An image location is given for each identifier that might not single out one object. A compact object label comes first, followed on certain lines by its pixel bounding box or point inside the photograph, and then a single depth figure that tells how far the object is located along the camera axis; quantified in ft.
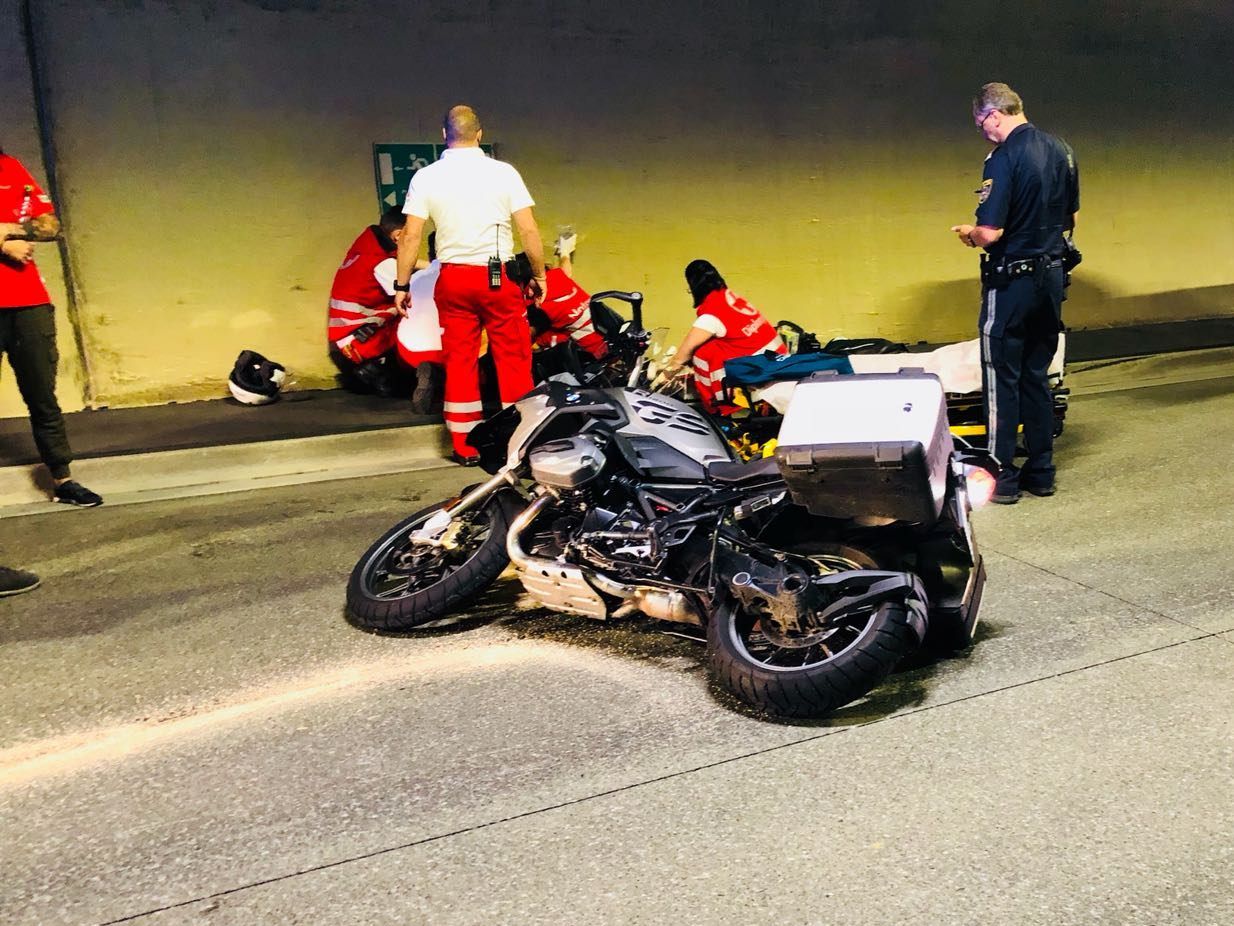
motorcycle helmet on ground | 26.68
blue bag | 19.98
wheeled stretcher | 20.04
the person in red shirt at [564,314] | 24.89
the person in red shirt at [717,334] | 21.76
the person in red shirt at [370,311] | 26.50
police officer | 18.38
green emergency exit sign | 27.94
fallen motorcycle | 10.80
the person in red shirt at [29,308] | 18.83
